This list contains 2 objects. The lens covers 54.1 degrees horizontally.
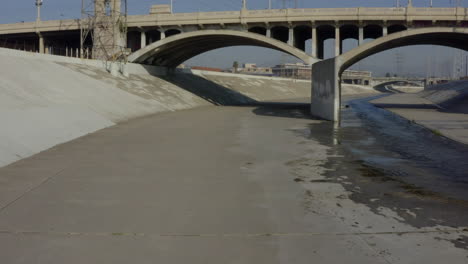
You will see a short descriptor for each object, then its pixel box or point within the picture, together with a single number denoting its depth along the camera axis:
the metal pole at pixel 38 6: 68.05
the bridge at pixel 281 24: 45.16
